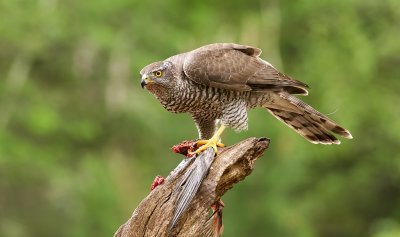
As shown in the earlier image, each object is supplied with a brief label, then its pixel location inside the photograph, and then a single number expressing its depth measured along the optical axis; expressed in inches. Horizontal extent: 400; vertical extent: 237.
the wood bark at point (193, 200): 530.3
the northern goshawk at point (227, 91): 586.6
